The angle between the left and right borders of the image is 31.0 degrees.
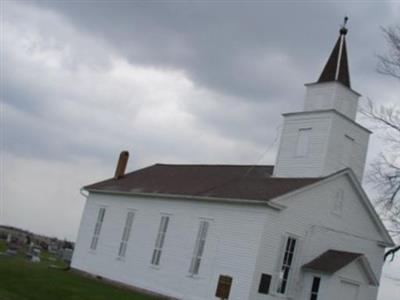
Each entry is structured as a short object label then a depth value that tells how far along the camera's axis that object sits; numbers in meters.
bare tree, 27.46
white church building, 27.84
